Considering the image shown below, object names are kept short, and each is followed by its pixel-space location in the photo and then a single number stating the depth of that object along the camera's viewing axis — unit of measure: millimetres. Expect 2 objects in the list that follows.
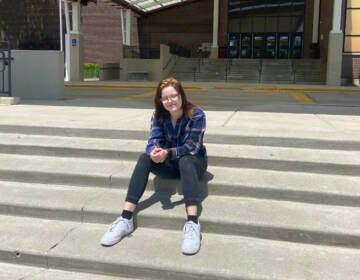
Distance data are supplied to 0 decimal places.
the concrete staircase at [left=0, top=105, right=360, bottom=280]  3322
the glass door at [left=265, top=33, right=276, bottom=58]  35969
